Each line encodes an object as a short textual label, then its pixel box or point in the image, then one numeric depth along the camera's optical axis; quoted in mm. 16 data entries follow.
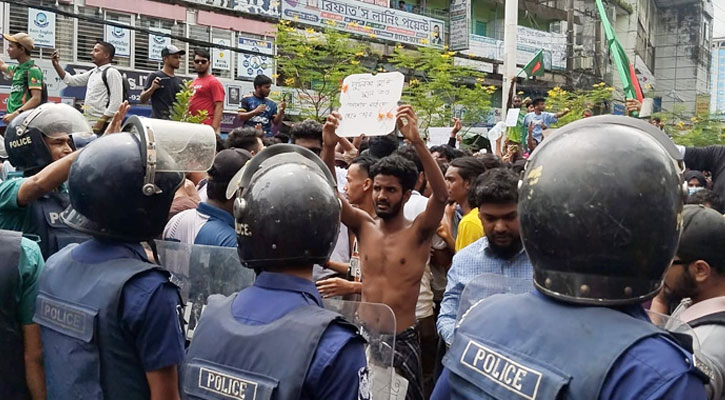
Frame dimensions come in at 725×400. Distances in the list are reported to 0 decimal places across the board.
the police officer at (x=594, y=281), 1591
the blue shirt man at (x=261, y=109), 9727
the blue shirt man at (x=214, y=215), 4043
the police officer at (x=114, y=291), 2574
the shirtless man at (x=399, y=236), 4504
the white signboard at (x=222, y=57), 23609
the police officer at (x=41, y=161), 3932
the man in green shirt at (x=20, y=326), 2984
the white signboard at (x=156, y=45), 22172
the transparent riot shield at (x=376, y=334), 2590
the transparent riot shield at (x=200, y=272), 3396
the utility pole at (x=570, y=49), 37762
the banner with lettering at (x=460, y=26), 32594
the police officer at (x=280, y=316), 2041
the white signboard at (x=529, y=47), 34375
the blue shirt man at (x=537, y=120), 13305
